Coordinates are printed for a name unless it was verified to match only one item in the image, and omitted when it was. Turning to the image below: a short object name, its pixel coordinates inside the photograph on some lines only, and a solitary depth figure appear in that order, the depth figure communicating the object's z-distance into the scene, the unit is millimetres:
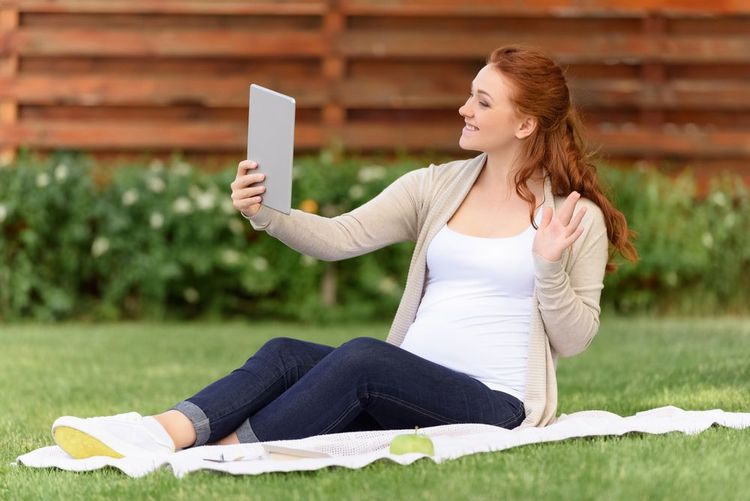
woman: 5605
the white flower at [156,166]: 12910
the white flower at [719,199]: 13467
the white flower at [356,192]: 12581
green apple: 5295
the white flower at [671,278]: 13114
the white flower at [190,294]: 12738
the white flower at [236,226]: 12631
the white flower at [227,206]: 12584
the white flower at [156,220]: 12469
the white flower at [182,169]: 12896
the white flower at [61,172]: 12710
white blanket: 5252
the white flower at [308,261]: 12600
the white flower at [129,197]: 12539
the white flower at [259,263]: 12546
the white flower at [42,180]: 12597
